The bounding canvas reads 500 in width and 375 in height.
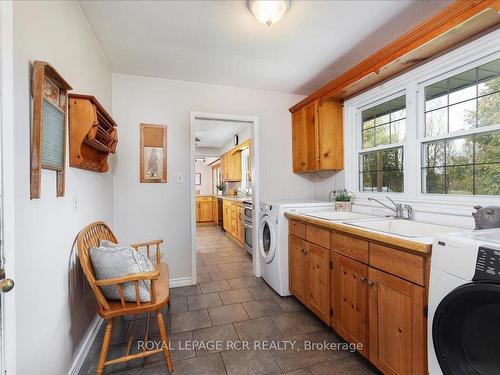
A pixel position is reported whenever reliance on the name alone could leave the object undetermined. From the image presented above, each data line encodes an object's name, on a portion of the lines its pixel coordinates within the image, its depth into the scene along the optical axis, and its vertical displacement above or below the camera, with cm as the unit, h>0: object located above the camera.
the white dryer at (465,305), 91 -48
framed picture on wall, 280 +41
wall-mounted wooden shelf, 155 +41
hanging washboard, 108 +33
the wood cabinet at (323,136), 279 +60
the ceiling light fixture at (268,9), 160 +120
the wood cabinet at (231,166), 615 +60
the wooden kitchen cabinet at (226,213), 572 -62
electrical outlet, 163 -9
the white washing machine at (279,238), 261 -55
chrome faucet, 201 -20
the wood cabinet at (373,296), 124 -70
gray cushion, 159 -52
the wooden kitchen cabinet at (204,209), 769 -65
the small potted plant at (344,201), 266 -15
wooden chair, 150 -74
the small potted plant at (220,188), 756 +0
